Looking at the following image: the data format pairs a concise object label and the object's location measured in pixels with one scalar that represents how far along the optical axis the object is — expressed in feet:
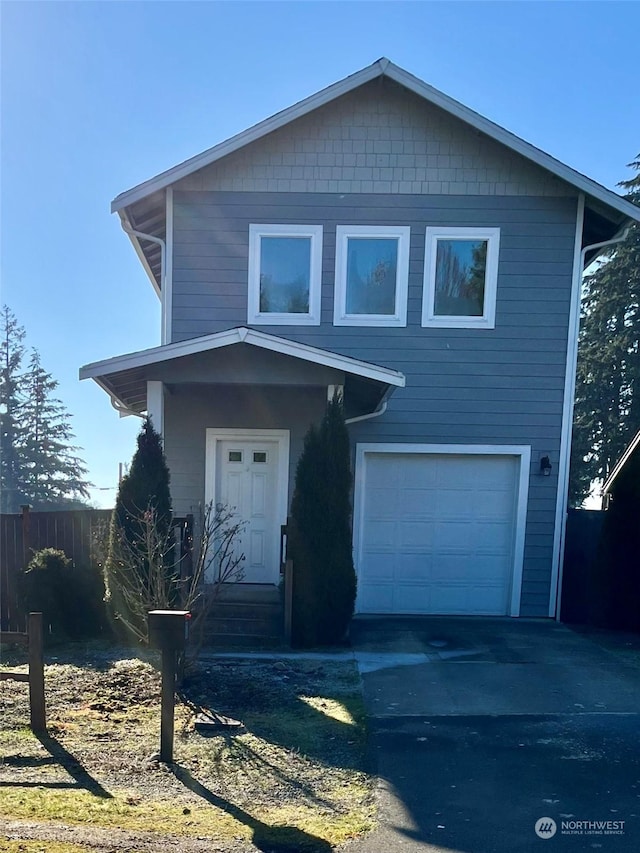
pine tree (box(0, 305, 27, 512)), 95.25
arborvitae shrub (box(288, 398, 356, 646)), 21.29
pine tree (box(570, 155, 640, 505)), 66.39
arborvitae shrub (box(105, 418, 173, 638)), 20.90
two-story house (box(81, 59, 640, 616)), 27.04
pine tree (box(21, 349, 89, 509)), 98.64
